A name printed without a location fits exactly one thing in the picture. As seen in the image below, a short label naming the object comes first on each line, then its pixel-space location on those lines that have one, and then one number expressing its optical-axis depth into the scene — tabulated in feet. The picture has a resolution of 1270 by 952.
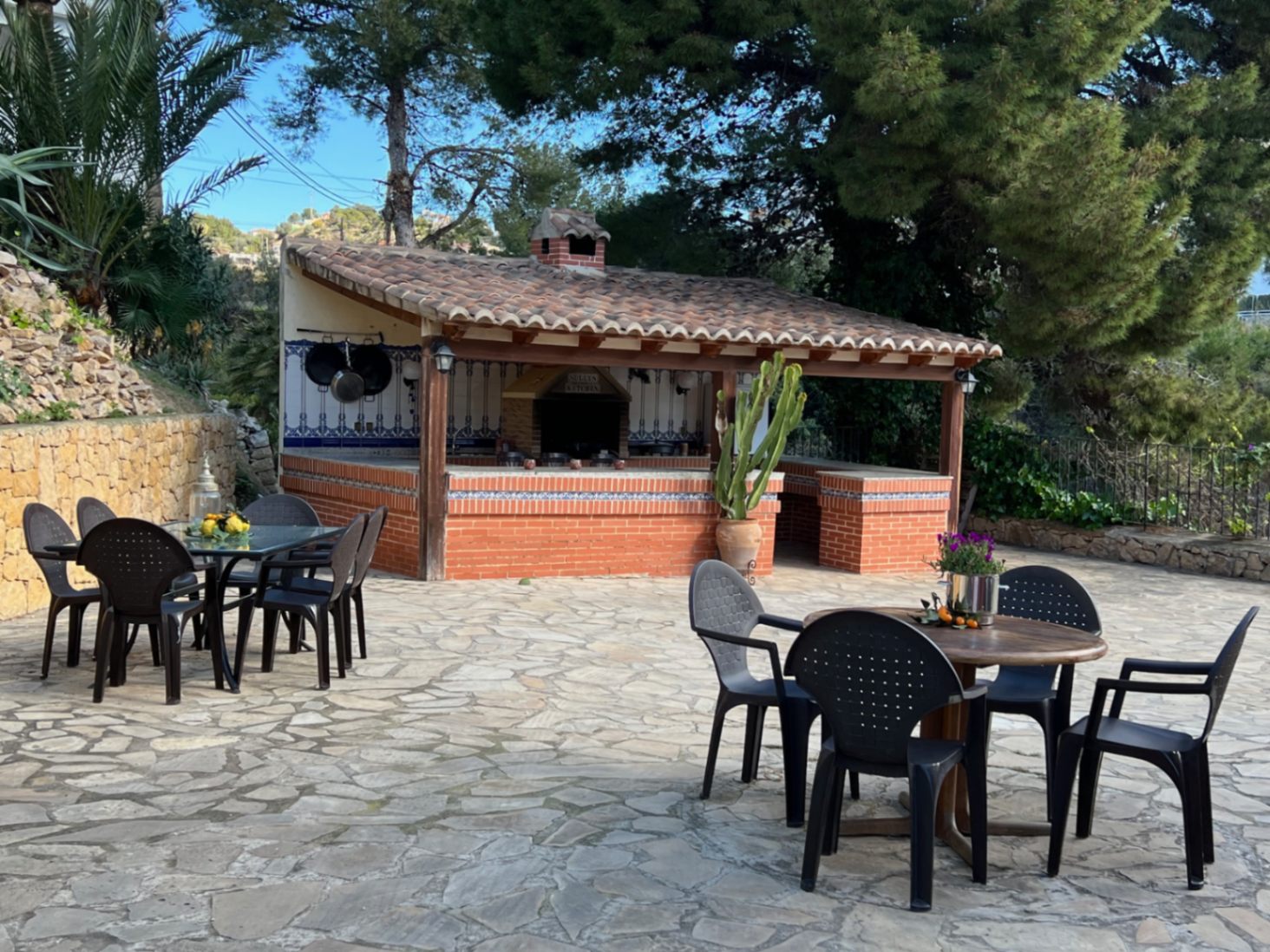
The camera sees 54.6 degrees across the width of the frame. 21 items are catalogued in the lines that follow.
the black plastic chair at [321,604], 22.67
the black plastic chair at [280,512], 27.35
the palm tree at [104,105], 43.04
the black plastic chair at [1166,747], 14.61
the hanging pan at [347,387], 45.09
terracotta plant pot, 39.42
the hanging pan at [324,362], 44.98
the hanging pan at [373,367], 45.85
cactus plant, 38.27
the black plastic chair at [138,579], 20.65
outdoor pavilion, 37.32
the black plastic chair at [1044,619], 17.34
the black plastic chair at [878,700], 13.44
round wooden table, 14.75
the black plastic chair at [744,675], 16.26
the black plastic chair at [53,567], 22.52
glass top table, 21.99
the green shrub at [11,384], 31.86
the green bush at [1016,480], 49.90
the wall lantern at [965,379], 45.42
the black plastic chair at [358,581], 24.20
